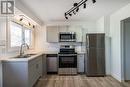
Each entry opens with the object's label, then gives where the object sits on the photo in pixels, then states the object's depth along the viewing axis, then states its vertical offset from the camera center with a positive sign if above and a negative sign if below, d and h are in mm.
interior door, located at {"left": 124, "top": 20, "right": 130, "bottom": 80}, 2837 -222
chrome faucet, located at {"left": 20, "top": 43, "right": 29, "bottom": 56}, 2779 -112
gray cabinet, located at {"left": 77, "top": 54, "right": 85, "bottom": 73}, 3503 -767
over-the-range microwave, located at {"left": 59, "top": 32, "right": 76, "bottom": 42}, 3641 +351
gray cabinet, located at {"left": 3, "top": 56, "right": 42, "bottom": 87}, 1933 -691
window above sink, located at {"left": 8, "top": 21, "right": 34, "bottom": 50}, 2362 +305
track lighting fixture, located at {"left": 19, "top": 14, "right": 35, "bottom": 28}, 2656 +865
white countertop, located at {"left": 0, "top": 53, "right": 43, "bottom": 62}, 1923 -367
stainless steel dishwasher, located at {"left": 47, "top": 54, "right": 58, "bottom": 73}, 3519 -808
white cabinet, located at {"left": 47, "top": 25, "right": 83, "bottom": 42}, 3631 +574
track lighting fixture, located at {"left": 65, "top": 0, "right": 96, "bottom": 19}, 2008 +1027
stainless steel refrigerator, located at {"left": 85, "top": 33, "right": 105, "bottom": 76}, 3256 -442
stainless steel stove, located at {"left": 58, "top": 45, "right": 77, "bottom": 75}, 3426 -794
